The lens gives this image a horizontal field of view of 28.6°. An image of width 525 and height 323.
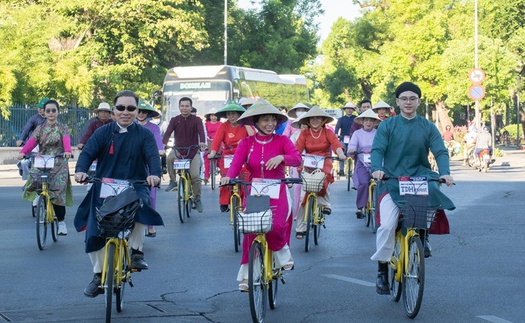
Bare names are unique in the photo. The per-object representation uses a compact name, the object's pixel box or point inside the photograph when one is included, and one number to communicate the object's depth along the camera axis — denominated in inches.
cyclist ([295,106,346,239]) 515.8
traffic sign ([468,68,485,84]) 1589.6
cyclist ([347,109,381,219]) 578.6
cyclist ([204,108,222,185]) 953.5
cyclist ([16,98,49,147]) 582.2
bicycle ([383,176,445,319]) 306.8
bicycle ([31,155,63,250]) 482.3
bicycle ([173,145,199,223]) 633.6
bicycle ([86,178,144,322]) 287.4
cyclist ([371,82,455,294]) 326.3
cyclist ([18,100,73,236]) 521.3
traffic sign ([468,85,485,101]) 1602.2
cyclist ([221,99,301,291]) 332.5
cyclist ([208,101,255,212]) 571.5
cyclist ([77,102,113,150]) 607.3
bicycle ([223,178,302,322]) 285.4
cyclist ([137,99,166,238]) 537.2
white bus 1225.4
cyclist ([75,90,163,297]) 313.9
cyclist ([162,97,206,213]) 650.2
